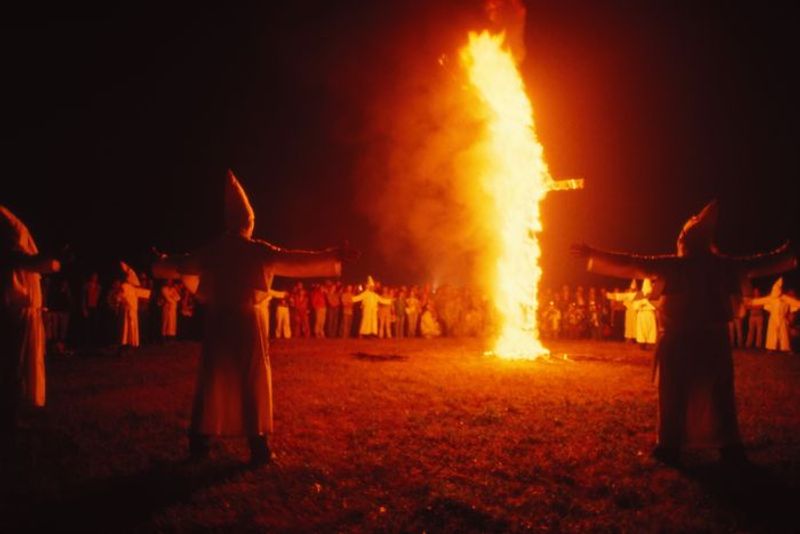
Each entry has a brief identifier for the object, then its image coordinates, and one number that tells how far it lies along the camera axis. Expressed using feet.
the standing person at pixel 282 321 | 65.22
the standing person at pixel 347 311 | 68.44
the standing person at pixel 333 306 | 68.69
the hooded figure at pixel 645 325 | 54.54
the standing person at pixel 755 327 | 62.17
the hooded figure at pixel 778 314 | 57.82
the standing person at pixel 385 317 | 70.13
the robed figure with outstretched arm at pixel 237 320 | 18.25
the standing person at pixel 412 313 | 72.08
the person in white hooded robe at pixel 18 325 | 21.40
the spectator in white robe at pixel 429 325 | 70.90
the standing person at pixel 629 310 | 53.67
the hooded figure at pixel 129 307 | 46.68
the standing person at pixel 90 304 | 52.06
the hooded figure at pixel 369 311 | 68.74
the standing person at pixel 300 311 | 67.67
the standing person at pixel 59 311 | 49.98
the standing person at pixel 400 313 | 70.74
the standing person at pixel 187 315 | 58.65
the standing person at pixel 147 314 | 55.42
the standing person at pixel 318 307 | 67.92
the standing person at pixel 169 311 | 56.58
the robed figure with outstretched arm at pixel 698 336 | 18.76
